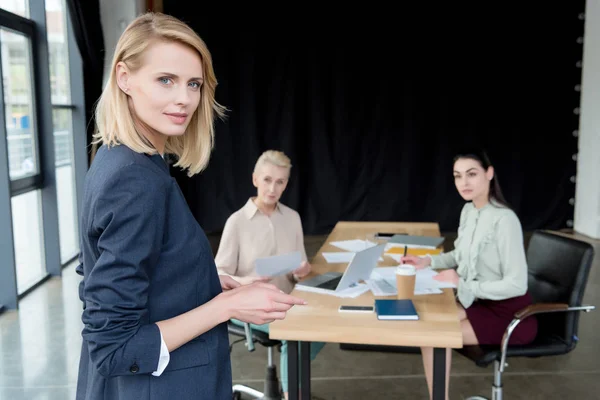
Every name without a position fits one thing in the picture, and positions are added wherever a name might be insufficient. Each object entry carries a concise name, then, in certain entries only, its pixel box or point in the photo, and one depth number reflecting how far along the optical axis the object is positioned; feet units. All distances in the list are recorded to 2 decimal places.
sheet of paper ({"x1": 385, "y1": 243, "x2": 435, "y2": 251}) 10.93
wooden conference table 6.50
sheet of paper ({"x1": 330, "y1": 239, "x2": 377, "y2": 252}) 11.05
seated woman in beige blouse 9.81
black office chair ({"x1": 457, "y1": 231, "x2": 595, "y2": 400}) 8.30
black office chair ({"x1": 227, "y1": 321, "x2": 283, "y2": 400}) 8.71
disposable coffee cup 7.62
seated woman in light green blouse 8.60
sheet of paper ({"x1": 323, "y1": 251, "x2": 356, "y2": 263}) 10.00
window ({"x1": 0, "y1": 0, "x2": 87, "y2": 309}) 14.53
